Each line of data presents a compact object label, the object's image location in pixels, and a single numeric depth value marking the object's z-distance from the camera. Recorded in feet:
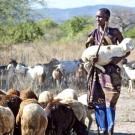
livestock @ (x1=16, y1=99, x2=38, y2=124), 28.82
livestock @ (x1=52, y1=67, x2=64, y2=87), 68.54
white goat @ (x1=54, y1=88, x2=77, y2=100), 34.39
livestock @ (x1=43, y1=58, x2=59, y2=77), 73.00
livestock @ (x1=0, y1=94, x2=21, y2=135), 30.34
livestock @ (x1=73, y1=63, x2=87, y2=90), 66.18
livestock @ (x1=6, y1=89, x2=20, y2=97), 34.02
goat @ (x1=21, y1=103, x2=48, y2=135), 27.15
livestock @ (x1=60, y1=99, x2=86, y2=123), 30.90
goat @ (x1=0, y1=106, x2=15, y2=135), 26.75
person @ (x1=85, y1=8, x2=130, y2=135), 31.95
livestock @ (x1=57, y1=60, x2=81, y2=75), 72.14
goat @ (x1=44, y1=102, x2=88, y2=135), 29.40
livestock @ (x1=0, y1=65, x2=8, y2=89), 57.58
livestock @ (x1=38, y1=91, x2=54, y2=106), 32.81
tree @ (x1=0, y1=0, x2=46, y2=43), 77.74
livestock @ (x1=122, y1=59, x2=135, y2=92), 69.00
